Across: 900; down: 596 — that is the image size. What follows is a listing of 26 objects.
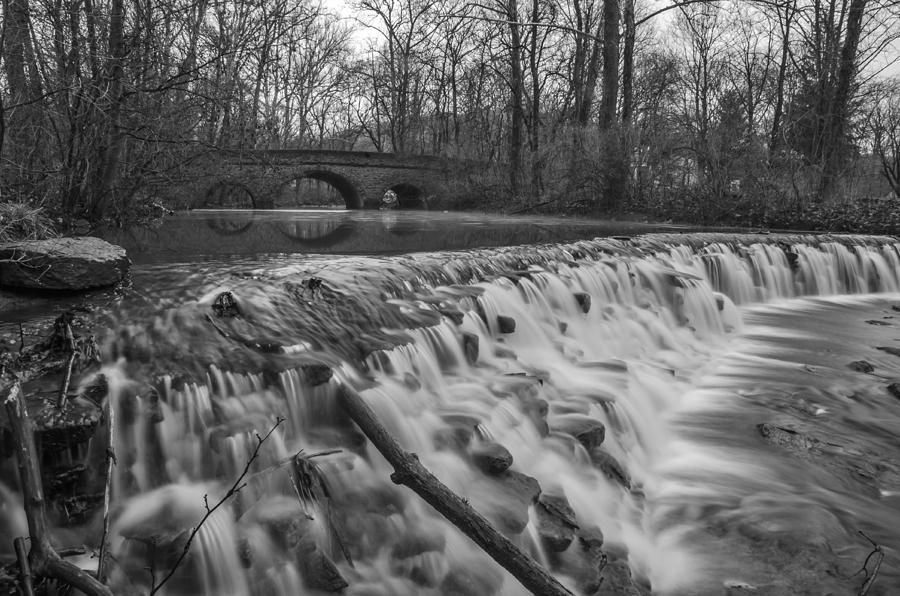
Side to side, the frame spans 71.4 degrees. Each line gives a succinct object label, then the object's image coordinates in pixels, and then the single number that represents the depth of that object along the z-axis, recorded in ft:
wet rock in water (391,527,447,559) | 9.77
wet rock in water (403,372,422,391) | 13.87
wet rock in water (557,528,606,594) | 9.66
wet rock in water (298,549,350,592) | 8.85
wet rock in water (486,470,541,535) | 10.38
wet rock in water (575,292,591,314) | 22.24
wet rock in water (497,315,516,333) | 18.78
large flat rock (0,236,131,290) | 14.74
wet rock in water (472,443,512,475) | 11.77
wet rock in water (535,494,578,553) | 10.36
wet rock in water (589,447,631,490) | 12.94
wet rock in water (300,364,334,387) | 12.20
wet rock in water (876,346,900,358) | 22.42
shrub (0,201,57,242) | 18.22
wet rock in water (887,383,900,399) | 17.64
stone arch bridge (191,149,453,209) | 85.71
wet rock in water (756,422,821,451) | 14.65
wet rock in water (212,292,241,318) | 14.30
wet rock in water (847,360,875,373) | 20.18
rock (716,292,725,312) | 27.30
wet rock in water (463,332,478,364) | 16.46
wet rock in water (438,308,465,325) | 17.47
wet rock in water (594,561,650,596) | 9.60
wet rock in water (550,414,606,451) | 13.56
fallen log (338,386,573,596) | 6.04
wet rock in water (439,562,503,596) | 9.41
